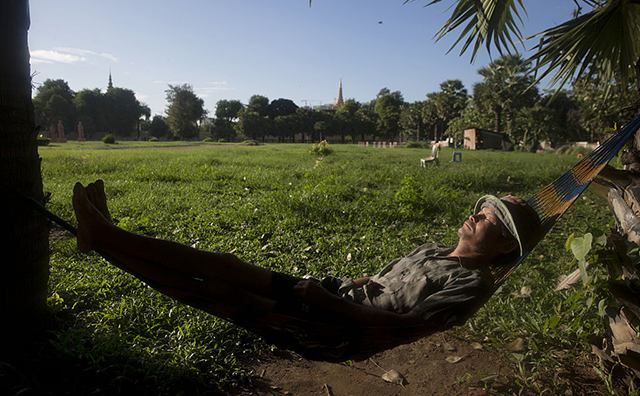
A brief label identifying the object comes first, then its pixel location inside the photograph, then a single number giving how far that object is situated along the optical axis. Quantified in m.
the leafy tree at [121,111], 58.19
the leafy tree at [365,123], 67.12
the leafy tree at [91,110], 55.22
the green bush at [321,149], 18.67
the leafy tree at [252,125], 60.53
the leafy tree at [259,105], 67.79
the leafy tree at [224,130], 65.12
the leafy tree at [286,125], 63.34
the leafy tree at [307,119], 64.44
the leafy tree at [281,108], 70.91
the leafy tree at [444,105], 61.88
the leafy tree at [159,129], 67.06
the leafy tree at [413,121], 64.50
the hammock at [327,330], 1.81
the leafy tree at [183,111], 63.09
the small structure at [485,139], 43.16
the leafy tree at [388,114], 67.44
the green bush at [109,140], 33.96
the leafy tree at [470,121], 50.50
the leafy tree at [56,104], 51.84
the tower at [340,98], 98.74
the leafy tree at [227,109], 69.31
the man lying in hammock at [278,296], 1.74
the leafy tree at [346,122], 65.88
